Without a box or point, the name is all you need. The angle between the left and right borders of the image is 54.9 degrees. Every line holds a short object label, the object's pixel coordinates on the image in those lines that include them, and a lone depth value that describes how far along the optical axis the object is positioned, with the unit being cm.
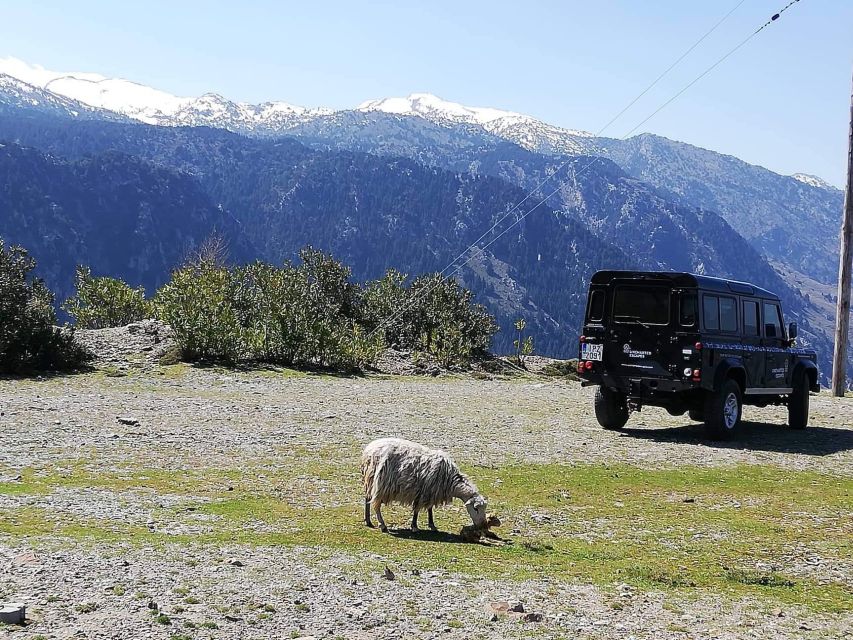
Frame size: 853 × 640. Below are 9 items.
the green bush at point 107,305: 4328
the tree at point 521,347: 4078
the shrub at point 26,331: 2616
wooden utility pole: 3045
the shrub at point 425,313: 4141
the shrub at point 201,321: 2969
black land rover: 1784
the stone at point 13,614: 595
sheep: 984
